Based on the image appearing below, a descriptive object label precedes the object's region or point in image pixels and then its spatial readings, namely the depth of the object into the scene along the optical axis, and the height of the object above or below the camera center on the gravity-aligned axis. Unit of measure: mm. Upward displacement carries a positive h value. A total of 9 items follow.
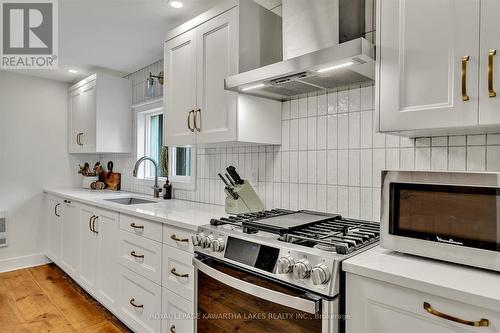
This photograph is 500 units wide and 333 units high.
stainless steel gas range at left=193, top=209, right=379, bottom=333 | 1089 -424
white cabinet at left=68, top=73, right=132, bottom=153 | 3463 +540
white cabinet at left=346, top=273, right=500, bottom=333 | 836 -432
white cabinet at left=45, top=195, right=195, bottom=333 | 1771 -726
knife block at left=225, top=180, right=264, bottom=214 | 1979 -248
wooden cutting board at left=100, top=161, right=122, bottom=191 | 3805 -210
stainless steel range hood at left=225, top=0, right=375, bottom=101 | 1304 +446
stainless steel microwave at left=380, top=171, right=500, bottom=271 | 967 -176
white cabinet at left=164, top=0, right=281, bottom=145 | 1850 +575
